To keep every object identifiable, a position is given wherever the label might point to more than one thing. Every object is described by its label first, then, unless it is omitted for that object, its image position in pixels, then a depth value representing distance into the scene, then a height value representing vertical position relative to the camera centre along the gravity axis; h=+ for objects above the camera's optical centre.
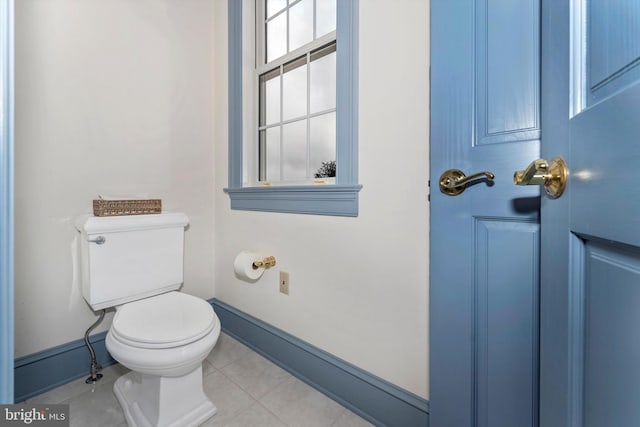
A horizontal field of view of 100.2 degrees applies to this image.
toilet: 0.97 -0.46
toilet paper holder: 1.49 -0.31
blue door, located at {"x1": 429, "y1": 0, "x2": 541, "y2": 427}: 0.64 -0.02
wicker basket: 1.30 +0.01
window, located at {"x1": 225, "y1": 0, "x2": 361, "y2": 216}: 1.18 +0.58
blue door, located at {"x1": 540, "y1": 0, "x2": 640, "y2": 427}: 0.34 -0.02
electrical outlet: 1.45 -0.40
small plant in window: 1.43 +0.21
